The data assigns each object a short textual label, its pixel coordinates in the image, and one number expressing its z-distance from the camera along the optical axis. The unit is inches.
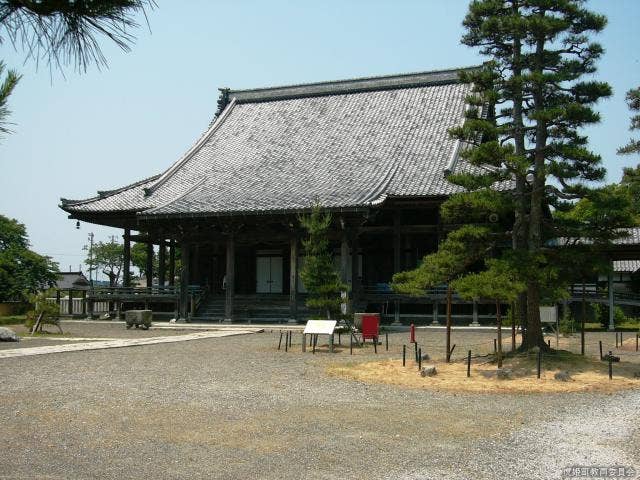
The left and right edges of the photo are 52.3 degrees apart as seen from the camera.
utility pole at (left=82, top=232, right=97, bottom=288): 2543.8
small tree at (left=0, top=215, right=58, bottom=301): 1161.4
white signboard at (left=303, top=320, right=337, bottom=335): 553.9
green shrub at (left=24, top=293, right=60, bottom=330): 751.1
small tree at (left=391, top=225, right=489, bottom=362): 470.0
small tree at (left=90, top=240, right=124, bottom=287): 2549.2
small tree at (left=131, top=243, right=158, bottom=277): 2067.4
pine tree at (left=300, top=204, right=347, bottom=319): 624.4
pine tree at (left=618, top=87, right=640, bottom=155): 1085.1
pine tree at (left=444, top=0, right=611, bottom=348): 451.5
